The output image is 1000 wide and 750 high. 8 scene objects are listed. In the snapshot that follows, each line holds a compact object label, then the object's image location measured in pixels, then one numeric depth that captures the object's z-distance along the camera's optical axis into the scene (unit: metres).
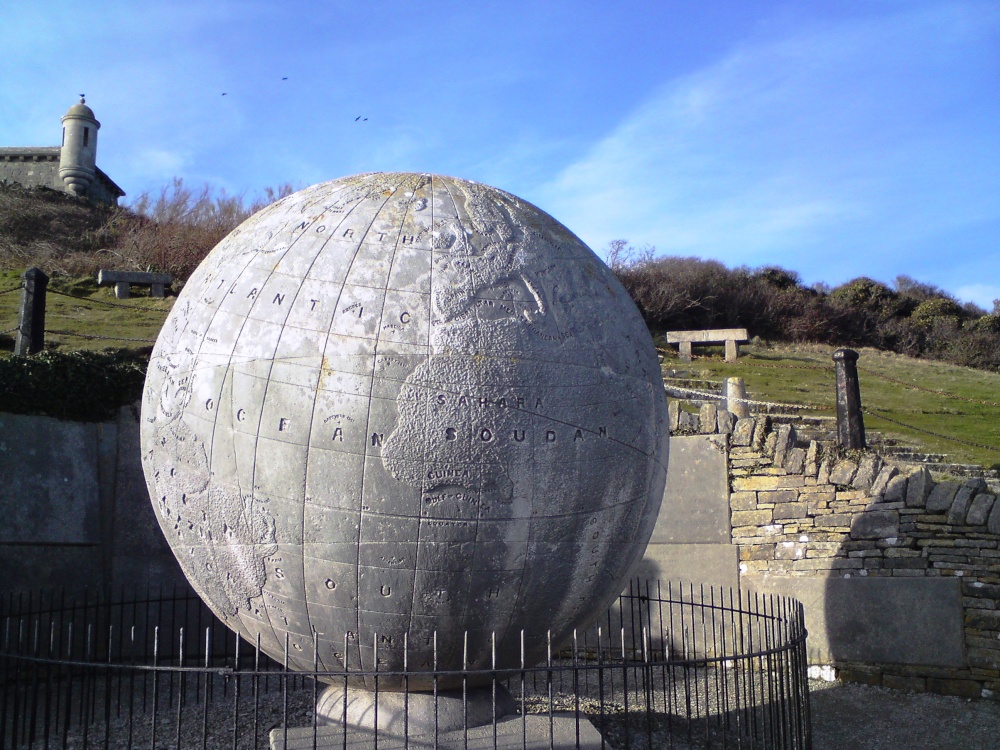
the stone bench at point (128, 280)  21.34
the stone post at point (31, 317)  10.88
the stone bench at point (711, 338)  26.56
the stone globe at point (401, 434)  4.25
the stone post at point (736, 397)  13.10
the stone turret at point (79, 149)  39.78
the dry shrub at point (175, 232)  24.92
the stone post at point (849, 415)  10.28
